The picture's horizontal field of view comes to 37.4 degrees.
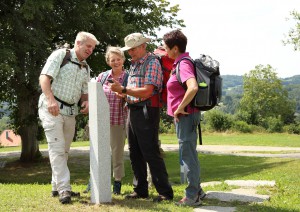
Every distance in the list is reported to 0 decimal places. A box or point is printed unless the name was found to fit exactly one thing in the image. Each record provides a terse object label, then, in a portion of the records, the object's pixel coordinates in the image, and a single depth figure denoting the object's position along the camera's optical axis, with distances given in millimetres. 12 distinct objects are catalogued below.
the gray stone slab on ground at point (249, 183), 7173
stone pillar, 5086
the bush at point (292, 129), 46100
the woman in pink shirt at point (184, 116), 5250
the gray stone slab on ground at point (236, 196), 5809
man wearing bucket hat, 5457
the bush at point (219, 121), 39906
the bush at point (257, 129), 41431
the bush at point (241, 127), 39844
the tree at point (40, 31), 13539
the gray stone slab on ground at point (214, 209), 5121
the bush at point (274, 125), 45344
